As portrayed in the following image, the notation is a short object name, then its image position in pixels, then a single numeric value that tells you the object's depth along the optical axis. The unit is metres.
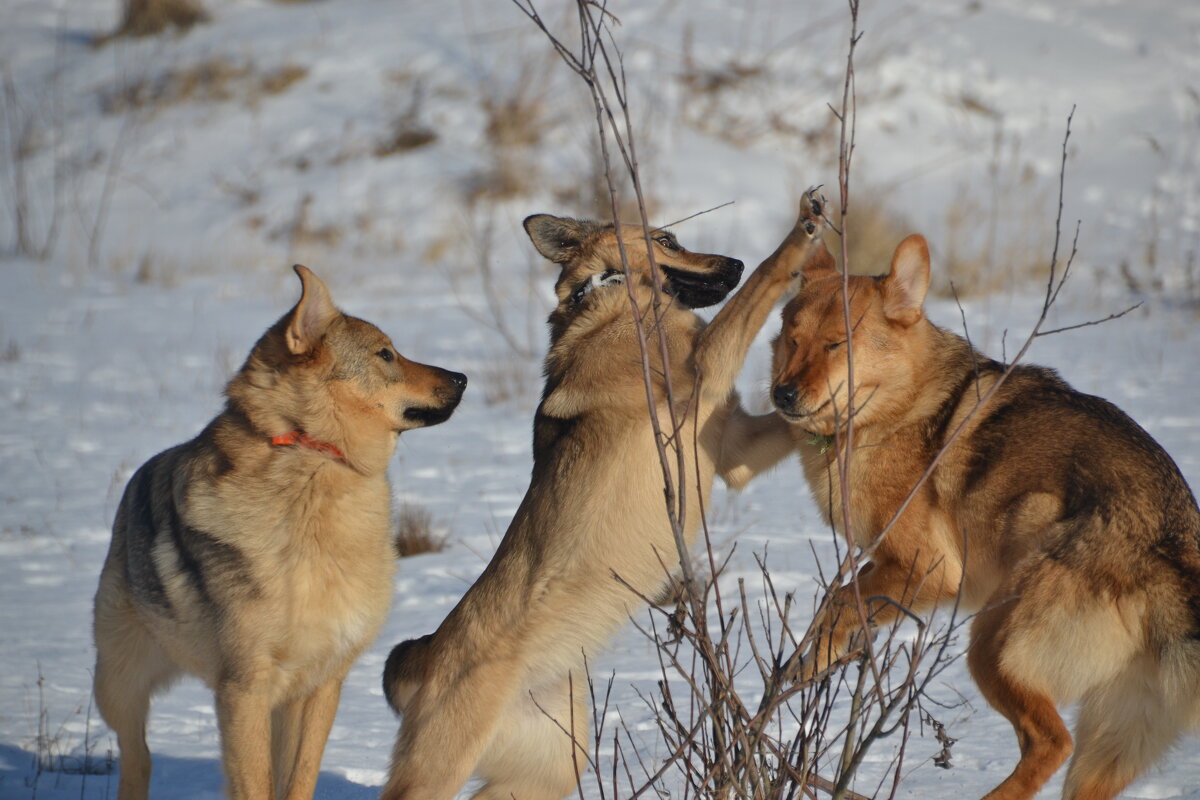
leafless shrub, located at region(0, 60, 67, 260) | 27.61
